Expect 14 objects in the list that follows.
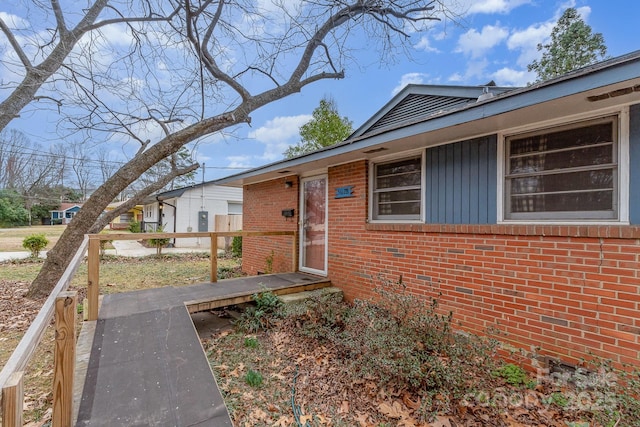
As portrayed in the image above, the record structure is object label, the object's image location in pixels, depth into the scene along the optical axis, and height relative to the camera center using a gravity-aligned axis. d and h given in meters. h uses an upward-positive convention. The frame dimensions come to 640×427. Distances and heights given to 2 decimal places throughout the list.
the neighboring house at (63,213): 42.16 +0.11
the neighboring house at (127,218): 27.70 -0.40
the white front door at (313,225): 6.23 -0.19
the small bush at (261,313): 4.63 -1.56
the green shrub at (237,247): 12.22 -1.29
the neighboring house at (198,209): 16.34 +0.39
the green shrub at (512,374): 3.07 -1.63
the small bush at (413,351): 2.78 -1.38
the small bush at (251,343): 4.07 -1.74
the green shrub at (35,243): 10.92 -1.11
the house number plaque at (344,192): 5.48 +0.47
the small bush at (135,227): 19.56 -0.83
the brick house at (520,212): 2.70 +0.08
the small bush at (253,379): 3.16 -1.75
